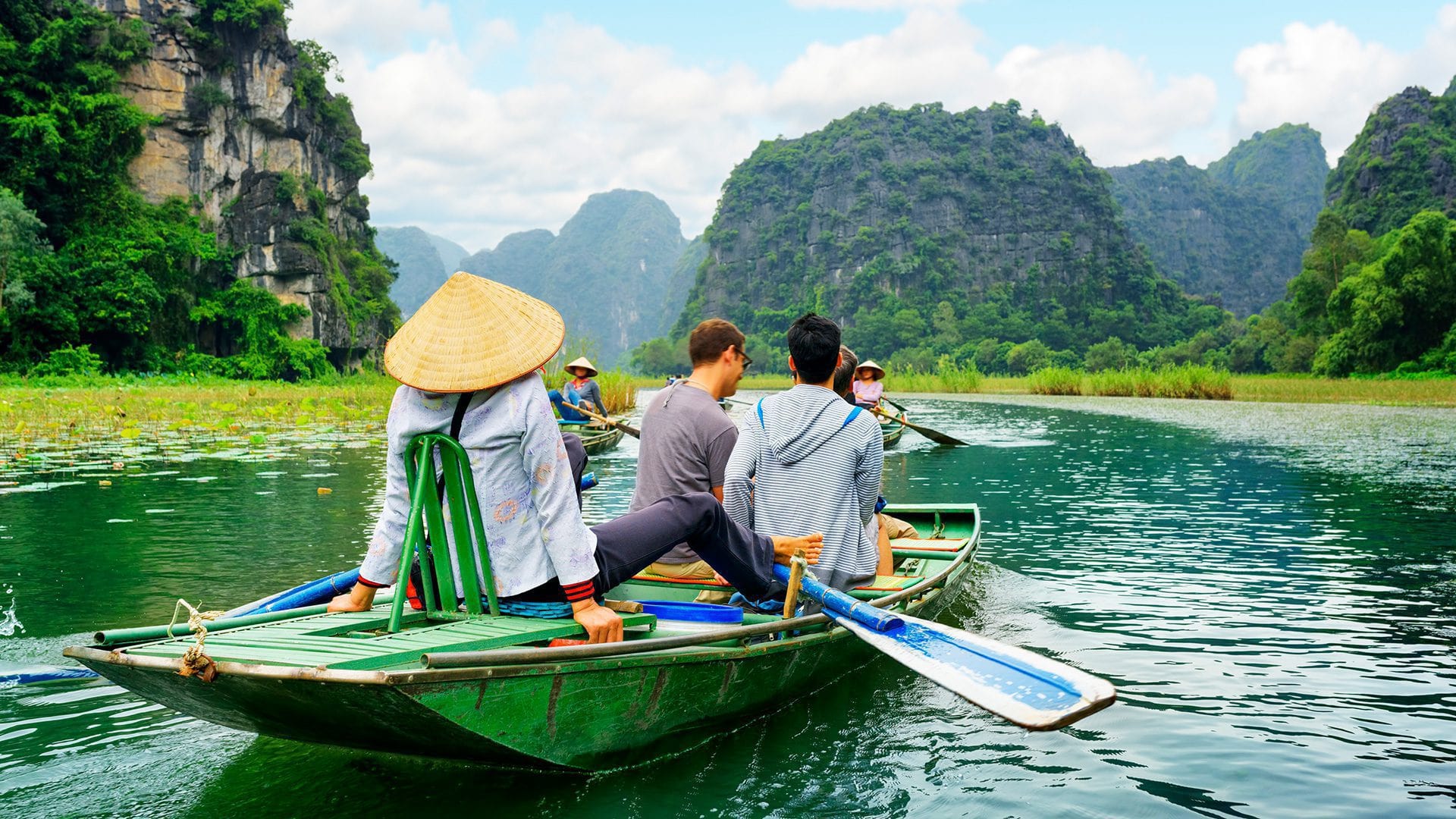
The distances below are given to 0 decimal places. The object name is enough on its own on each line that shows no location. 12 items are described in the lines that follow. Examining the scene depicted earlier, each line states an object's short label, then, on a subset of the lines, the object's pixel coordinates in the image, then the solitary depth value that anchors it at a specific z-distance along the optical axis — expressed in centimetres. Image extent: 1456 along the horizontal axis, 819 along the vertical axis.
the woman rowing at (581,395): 1369
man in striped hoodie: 382
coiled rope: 243
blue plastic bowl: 366
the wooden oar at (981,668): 288
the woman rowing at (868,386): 998
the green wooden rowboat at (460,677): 249
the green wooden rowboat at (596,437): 1344
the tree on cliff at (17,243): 2634
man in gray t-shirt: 393
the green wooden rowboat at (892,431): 1443
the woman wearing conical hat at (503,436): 287
